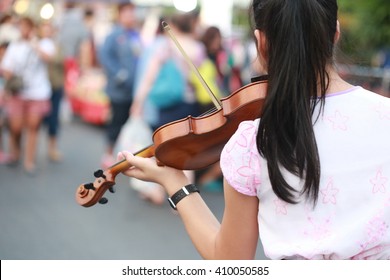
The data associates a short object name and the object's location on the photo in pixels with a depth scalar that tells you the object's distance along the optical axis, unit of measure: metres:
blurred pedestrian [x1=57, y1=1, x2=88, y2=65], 12.27
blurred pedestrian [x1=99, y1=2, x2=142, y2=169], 7.48
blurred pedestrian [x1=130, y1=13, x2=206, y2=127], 6.22
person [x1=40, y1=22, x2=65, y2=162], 8.30
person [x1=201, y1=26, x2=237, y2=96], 7.33
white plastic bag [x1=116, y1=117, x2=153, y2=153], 6.67
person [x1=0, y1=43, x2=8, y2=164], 8.10
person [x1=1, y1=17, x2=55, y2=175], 7.76
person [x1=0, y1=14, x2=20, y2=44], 9.53
